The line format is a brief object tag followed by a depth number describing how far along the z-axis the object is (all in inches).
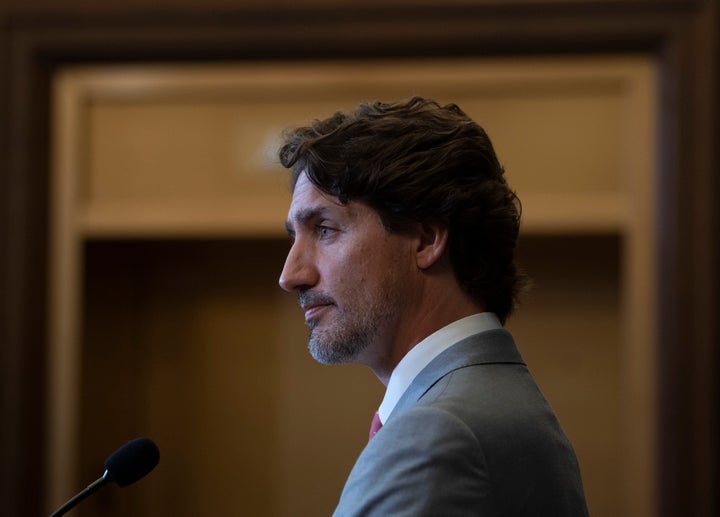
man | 167.5
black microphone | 169.2
